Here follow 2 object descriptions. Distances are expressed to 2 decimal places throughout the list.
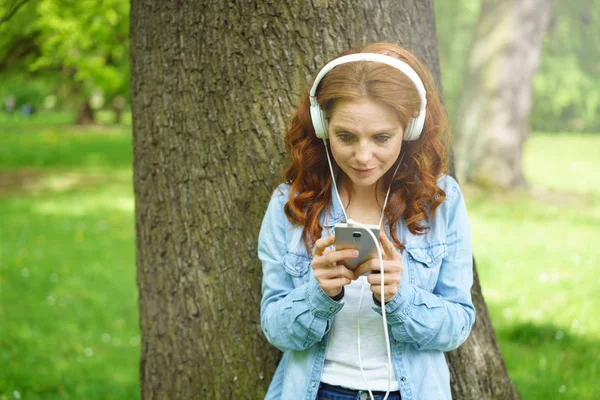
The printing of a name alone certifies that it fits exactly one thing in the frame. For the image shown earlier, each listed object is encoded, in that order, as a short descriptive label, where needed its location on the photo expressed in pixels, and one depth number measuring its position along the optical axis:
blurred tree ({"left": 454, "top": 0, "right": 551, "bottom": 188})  11.55
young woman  2.10
